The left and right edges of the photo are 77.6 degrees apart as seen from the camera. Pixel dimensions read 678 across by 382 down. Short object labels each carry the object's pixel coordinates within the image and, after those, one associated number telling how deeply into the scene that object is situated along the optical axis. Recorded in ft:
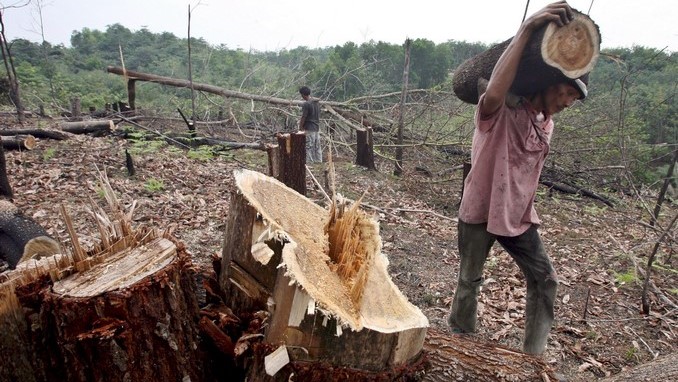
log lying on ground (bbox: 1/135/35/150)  22.65
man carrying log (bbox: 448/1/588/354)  7.34
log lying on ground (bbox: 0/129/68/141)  24.81
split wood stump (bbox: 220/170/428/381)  4.31
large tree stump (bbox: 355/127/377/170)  27.89
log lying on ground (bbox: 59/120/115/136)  28.84
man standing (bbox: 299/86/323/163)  27.73
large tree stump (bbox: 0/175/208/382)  4.32
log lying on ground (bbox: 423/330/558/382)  6.03
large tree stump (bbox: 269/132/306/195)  14.56
